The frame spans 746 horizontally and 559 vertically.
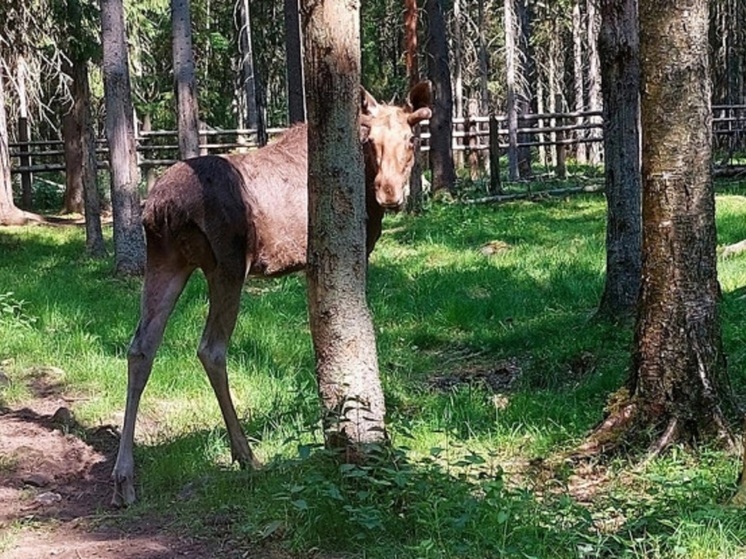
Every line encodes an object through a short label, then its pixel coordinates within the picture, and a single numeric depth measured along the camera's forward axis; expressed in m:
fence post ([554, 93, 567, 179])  22.92
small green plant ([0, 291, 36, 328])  8.45
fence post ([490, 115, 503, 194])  19.59
